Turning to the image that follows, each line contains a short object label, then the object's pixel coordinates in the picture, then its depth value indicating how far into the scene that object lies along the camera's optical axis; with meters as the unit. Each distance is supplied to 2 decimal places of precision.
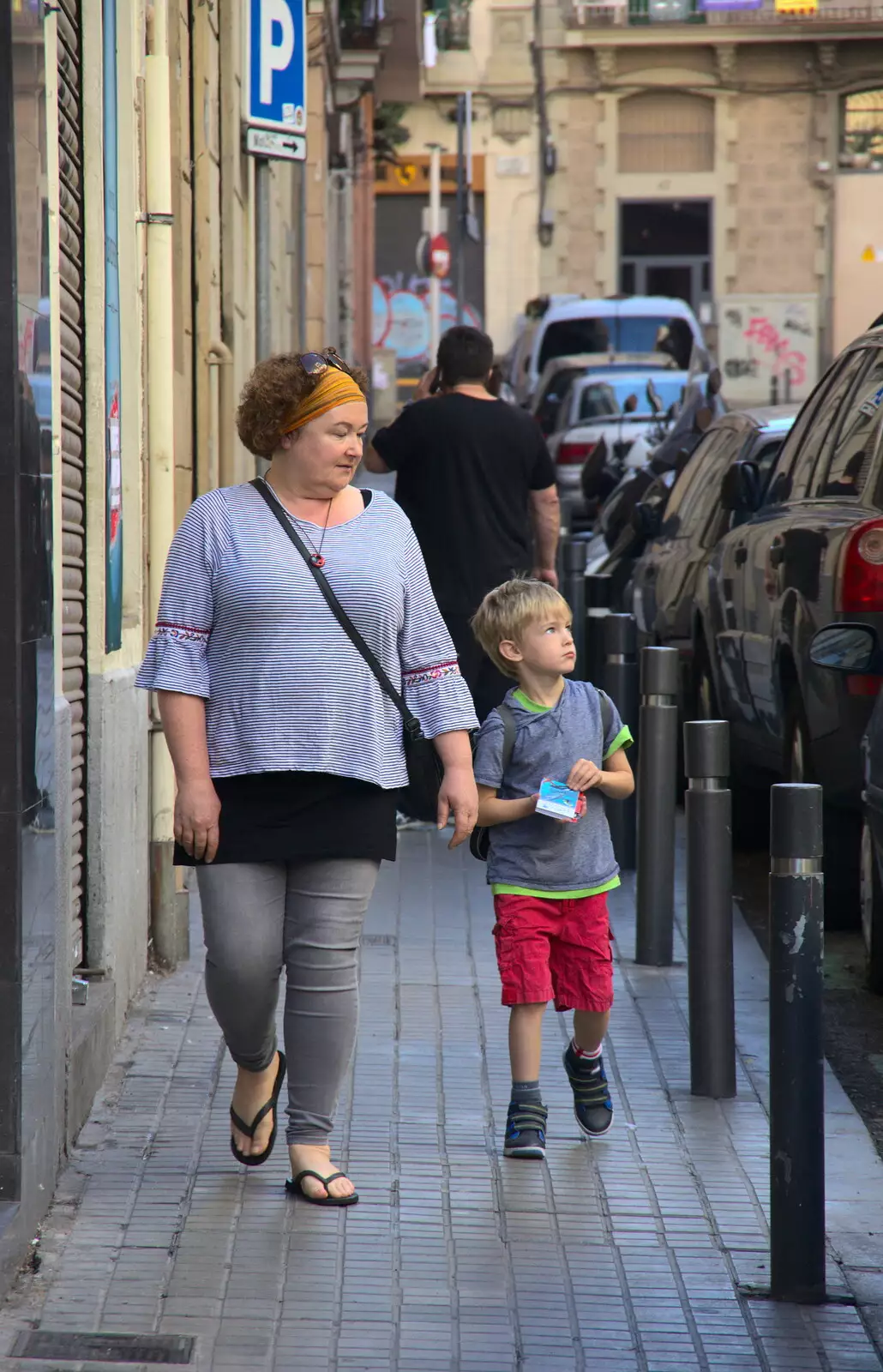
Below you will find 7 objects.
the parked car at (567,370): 54.50
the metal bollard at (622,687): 17.03
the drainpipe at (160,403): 12.97
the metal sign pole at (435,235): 66.44
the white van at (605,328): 61.62
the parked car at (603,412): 49.28
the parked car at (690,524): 21.67
